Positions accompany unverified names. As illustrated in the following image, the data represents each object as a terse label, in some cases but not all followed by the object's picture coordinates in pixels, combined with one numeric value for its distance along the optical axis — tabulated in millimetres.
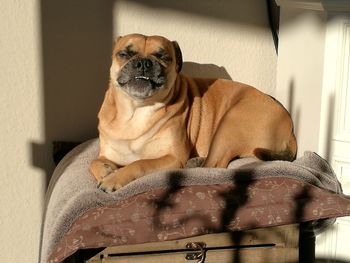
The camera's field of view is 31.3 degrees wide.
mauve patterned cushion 2105
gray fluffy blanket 2205
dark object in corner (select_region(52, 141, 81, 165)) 3020
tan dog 2533
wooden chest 2189
